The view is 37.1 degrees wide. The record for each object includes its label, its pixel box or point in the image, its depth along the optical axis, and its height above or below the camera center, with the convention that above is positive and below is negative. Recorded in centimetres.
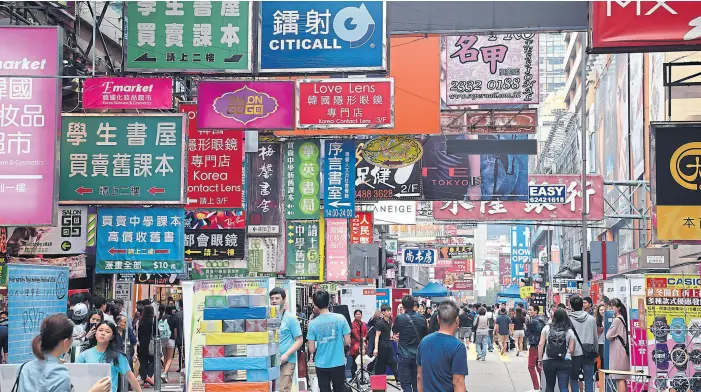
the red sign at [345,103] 1733 +194
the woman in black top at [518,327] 3419 -356
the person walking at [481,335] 3133 -351
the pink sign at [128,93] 1639 +197
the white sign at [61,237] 1967 -37
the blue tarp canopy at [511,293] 5397 -381
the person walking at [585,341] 1488 -174
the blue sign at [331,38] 1548 +270
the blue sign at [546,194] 3609 +90
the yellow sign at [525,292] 5491 -384
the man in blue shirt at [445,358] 884 -118
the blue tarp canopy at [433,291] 4041 -281
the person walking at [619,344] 1561 -185
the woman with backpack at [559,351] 1427 -179
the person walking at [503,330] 3503 -372
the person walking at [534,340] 1898 -233
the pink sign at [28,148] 1473 +98
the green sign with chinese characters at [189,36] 1620 +286
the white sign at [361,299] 2430 -186
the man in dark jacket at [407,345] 1593 -193
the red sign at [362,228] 3781 -33
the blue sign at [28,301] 1053 -88
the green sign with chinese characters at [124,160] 1853 +104
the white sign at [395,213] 4428 +26
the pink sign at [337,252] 3056 -99
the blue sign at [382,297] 2823 -211
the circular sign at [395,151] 2706 +177
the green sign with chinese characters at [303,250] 2891 -87
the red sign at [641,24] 1050 +197
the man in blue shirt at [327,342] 1309 -154
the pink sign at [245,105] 1622 +177
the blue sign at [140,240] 1928 -41
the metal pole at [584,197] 3010 +72
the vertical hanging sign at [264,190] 2619 +72
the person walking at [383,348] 2000 -250
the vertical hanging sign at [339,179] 2438 +93
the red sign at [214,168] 2048 +99
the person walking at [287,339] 1316 -152
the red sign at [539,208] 3675 +43
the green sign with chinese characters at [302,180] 2509 +94
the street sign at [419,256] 5081 -179
